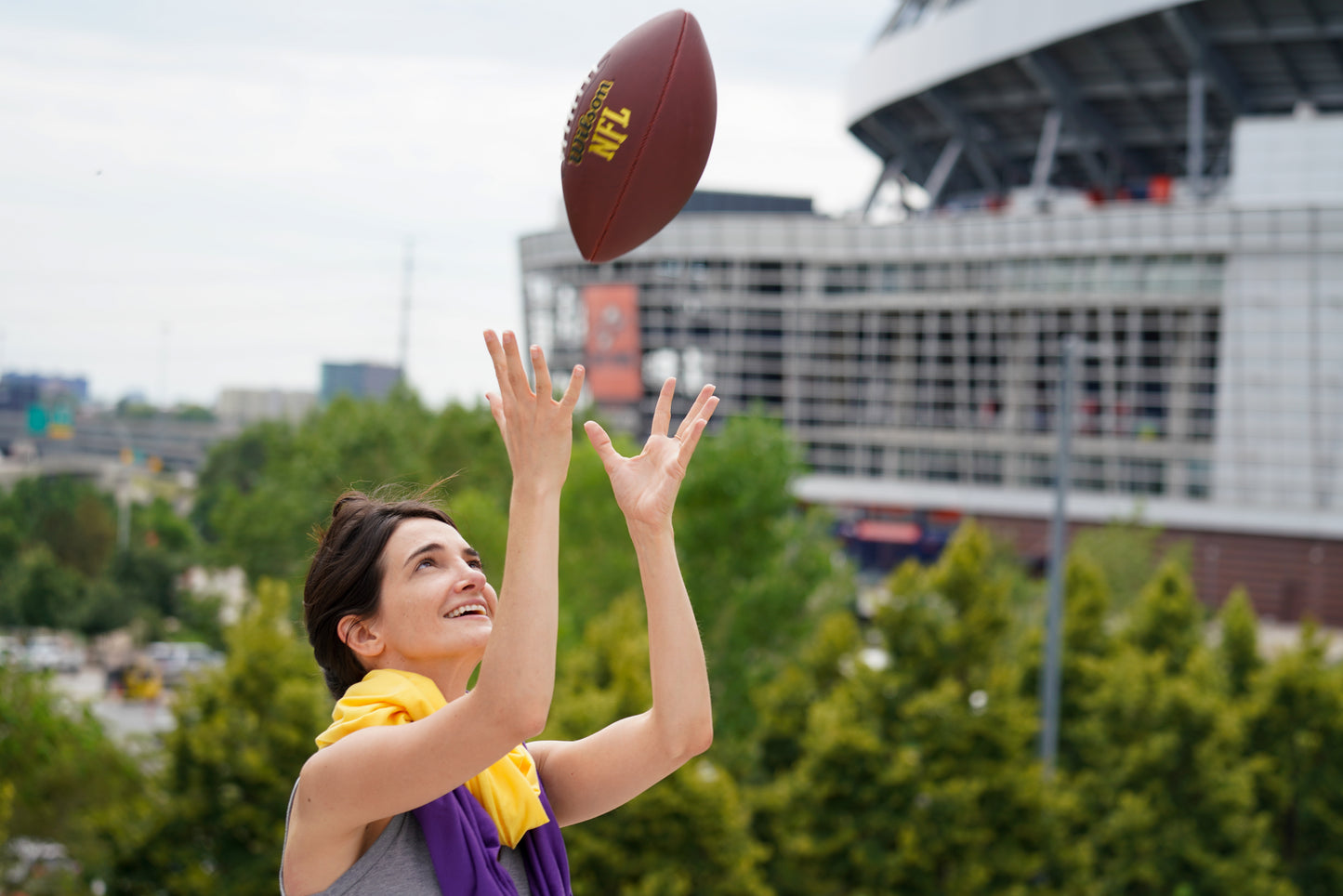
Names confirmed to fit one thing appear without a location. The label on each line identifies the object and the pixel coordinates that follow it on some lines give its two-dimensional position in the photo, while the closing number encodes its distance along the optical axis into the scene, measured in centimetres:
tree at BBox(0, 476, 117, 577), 3931
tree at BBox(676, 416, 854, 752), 2250
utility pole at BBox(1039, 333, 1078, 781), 1421
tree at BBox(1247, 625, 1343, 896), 1603
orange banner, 4875
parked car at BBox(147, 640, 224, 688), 3675
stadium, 4109
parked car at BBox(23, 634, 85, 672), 3572
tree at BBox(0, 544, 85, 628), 3594
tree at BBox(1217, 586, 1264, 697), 1847
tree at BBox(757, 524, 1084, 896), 1318
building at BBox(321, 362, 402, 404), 5738
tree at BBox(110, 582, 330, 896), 1180
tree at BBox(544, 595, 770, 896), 1193
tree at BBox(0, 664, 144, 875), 1552
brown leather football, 305
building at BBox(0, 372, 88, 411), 3503
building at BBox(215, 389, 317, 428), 5609
